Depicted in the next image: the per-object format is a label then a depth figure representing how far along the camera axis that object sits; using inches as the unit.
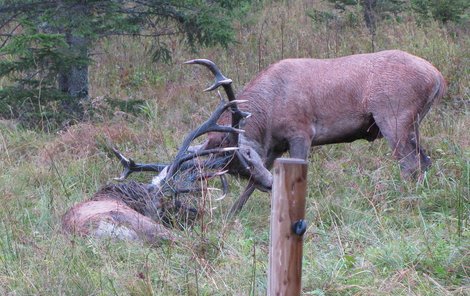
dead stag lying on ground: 513.0
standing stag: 691.4
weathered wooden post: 277.5
